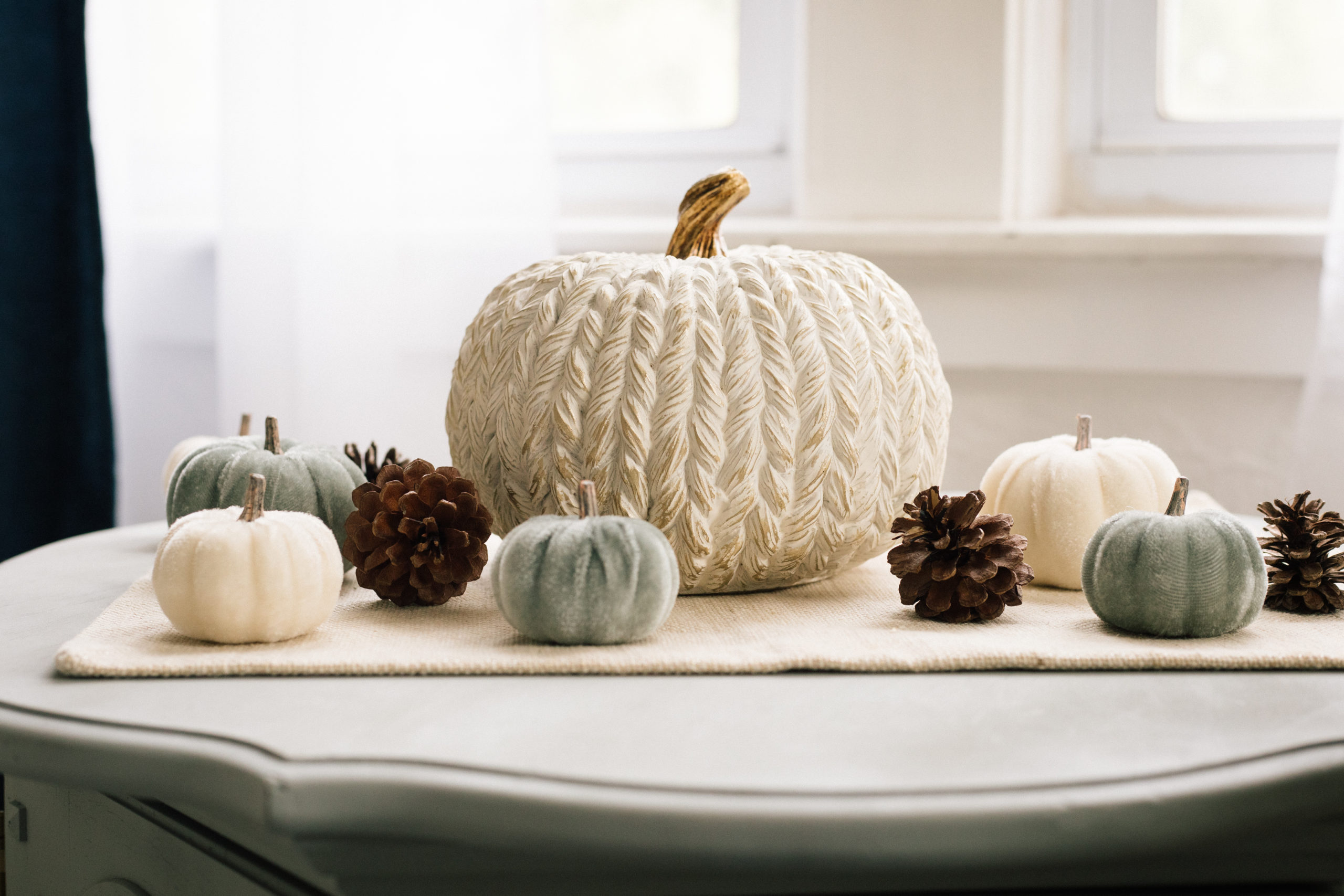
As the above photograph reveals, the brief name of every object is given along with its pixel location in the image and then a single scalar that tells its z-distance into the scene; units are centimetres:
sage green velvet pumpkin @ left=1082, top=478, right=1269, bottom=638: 60
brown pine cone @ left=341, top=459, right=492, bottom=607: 68
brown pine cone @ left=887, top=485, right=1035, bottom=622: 66
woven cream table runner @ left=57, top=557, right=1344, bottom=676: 57
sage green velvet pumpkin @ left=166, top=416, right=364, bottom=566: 72
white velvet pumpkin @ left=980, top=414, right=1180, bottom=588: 74
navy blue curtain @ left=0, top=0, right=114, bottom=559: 149
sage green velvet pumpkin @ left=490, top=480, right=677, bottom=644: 58
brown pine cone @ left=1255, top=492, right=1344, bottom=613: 68
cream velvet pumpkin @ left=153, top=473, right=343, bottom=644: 59
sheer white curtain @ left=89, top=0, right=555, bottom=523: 139
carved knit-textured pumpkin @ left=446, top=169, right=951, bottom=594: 68
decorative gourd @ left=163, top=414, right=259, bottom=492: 90
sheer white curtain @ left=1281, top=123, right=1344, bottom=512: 119
